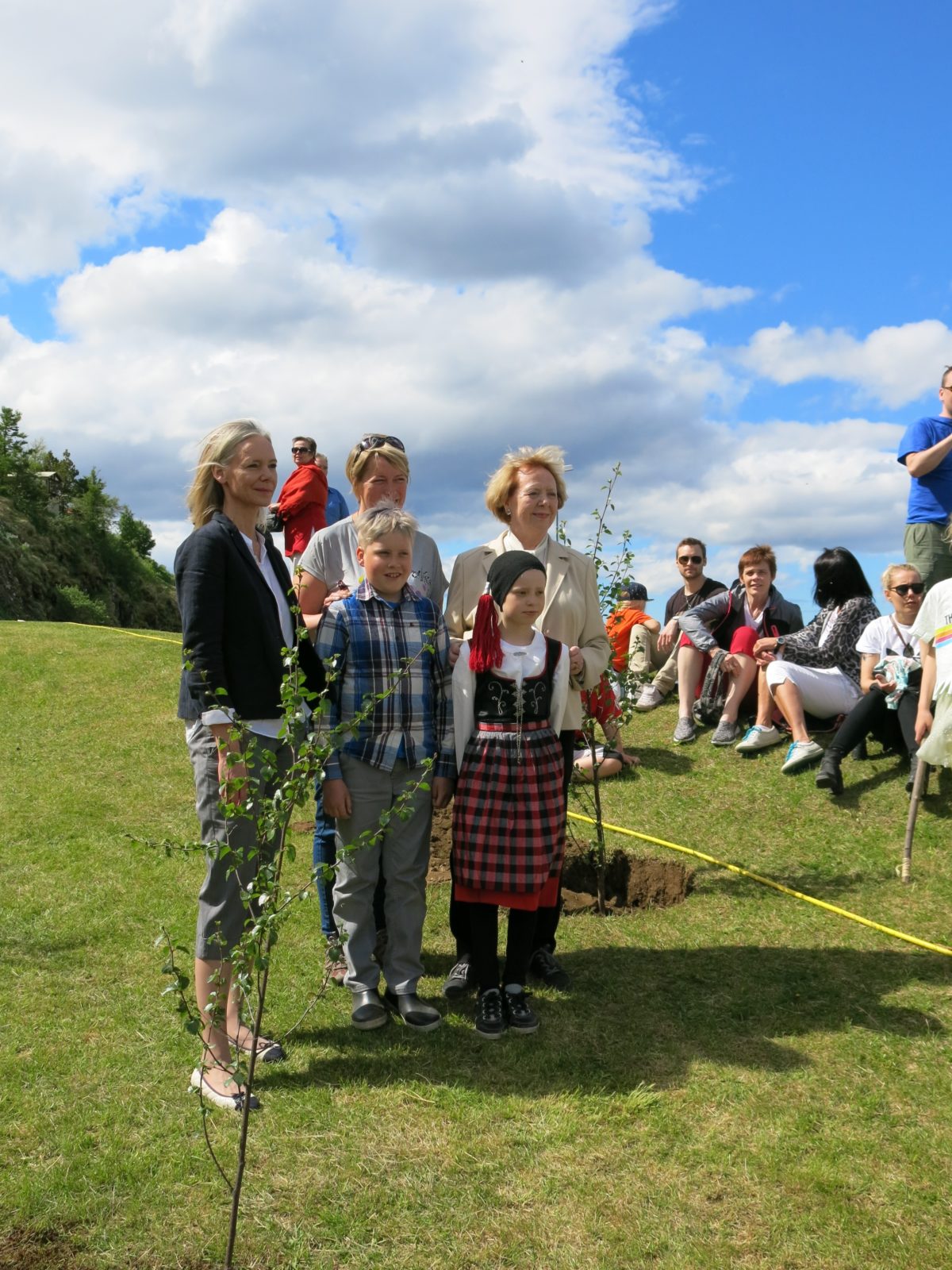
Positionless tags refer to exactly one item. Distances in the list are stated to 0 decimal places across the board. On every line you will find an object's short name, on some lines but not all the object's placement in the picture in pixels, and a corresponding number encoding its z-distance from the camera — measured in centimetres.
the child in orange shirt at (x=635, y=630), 959
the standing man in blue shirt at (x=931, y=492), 775
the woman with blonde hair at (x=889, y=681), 734
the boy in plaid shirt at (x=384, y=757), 429
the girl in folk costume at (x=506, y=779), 439
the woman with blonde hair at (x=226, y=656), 369
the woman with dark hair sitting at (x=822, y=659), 806
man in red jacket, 981
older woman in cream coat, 479
